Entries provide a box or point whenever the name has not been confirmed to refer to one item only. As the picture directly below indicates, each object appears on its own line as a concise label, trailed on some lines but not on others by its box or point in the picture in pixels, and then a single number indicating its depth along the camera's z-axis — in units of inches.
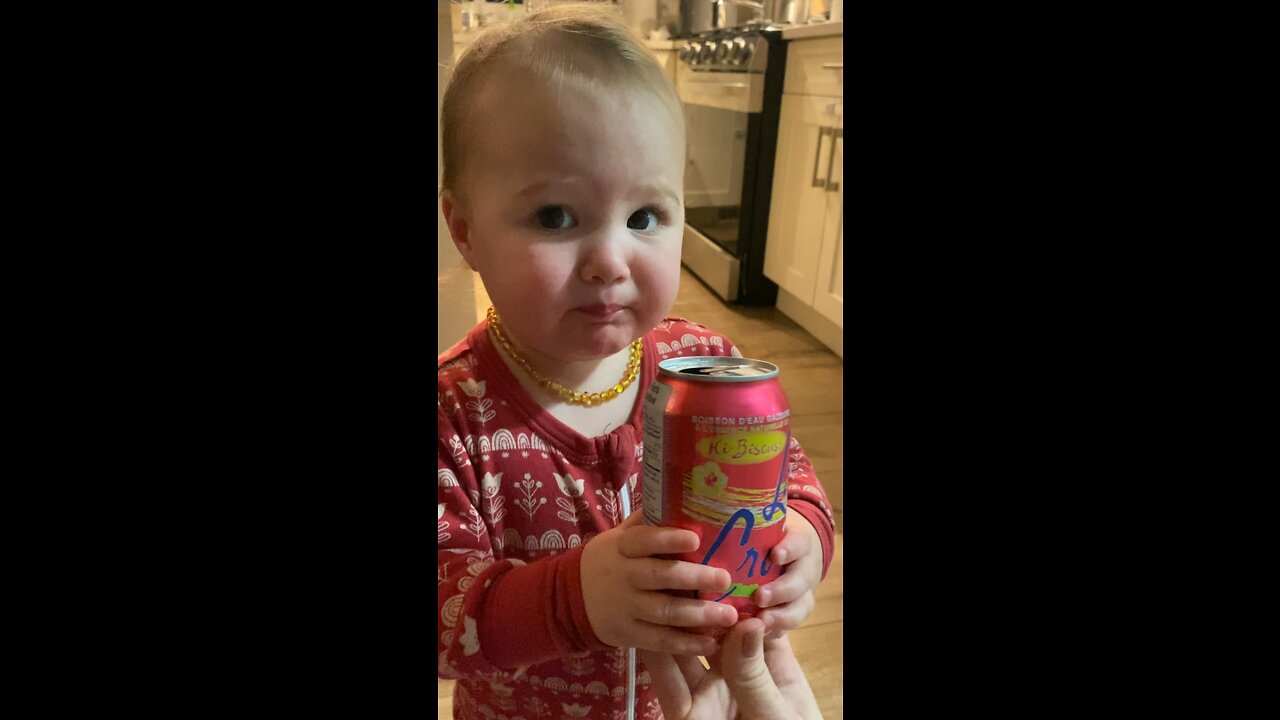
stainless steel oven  73.4
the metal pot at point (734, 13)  66.3
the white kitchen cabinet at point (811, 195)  69.4
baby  19.2
